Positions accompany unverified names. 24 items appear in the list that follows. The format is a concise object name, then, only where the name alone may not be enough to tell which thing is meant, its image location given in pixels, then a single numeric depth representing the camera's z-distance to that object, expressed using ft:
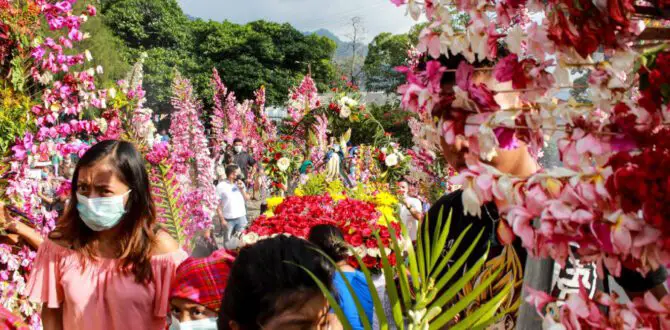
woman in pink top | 8.29
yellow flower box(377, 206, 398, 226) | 12.77
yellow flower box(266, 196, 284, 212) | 15.61
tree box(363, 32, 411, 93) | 181.78
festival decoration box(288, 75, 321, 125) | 41.01
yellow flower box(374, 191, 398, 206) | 15.35
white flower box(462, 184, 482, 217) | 2.72
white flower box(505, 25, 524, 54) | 2.75
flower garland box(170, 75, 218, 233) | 20.38
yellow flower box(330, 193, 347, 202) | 15.41
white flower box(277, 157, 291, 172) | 31.65
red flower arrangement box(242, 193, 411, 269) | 11.61
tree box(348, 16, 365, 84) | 151.70
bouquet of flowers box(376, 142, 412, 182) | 28.94
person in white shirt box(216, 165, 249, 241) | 29.25
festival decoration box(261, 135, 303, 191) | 31.71
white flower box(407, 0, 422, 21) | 3.10
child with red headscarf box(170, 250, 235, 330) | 7.29
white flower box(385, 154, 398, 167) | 28.73
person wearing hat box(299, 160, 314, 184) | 30.37
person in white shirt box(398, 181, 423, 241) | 16.07
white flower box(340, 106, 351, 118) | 30.55
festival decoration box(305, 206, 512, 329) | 3.60
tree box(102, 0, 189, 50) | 143.84
